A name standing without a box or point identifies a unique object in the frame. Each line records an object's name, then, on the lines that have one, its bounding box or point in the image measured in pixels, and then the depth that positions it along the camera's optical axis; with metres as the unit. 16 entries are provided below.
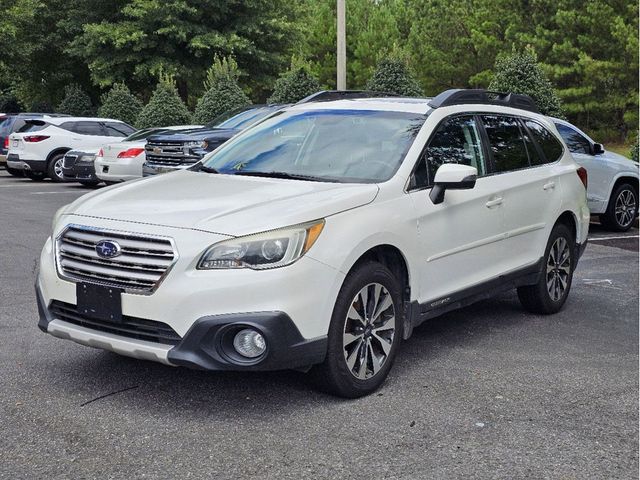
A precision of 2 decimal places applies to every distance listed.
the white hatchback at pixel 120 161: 15.79
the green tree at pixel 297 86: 20.73
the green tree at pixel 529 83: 16.78
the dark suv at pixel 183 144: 13.68
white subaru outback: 4.36
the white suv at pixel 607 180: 12.14
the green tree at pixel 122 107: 29.34
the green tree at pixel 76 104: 35.03
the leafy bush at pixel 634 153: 14.76
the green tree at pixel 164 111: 24.78
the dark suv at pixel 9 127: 21.31
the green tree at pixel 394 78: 20.06
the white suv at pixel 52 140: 19.58
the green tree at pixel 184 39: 32.53
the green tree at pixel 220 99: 22.75
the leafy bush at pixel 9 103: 47.12
